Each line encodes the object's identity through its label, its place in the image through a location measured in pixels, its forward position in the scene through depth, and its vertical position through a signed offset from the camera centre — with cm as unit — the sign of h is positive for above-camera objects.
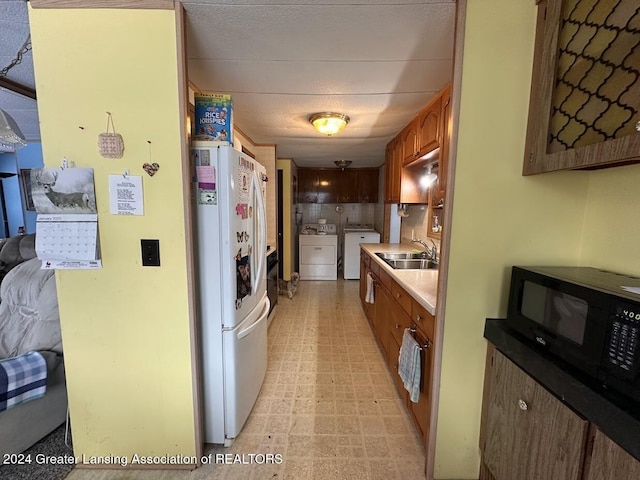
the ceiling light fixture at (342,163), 446 +85
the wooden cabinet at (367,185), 528 +56
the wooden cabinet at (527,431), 80 -75
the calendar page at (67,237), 121 -13
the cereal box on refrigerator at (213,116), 136 +48
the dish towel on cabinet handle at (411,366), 142 -85
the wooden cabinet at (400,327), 139 -80
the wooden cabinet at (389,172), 317 +52
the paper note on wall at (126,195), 120 +6
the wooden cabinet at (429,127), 185 +65
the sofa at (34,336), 144 -75
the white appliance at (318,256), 486 -81
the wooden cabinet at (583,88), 80 +44
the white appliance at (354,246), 482 -61
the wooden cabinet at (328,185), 532 +55
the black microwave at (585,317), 71 -33
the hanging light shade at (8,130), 181 +53
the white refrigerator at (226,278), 130 -36
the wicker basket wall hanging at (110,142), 117 +29
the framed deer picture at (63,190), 118 +8
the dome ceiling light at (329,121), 223 +78
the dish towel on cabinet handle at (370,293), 267 -81
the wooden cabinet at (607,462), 64 -62
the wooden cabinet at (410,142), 230 +66
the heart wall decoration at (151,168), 120 +19
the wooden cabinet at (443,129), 171 +56
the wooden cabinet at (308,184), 533 +56
